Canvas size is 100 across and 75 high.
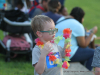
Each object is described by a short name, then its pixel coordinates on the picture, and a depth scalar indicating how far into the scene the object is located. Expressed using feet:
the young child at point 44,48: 13.29
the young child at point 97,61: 14.07
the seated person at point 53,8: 26.98
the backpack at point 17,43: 30.60
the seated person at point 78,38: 23.91
